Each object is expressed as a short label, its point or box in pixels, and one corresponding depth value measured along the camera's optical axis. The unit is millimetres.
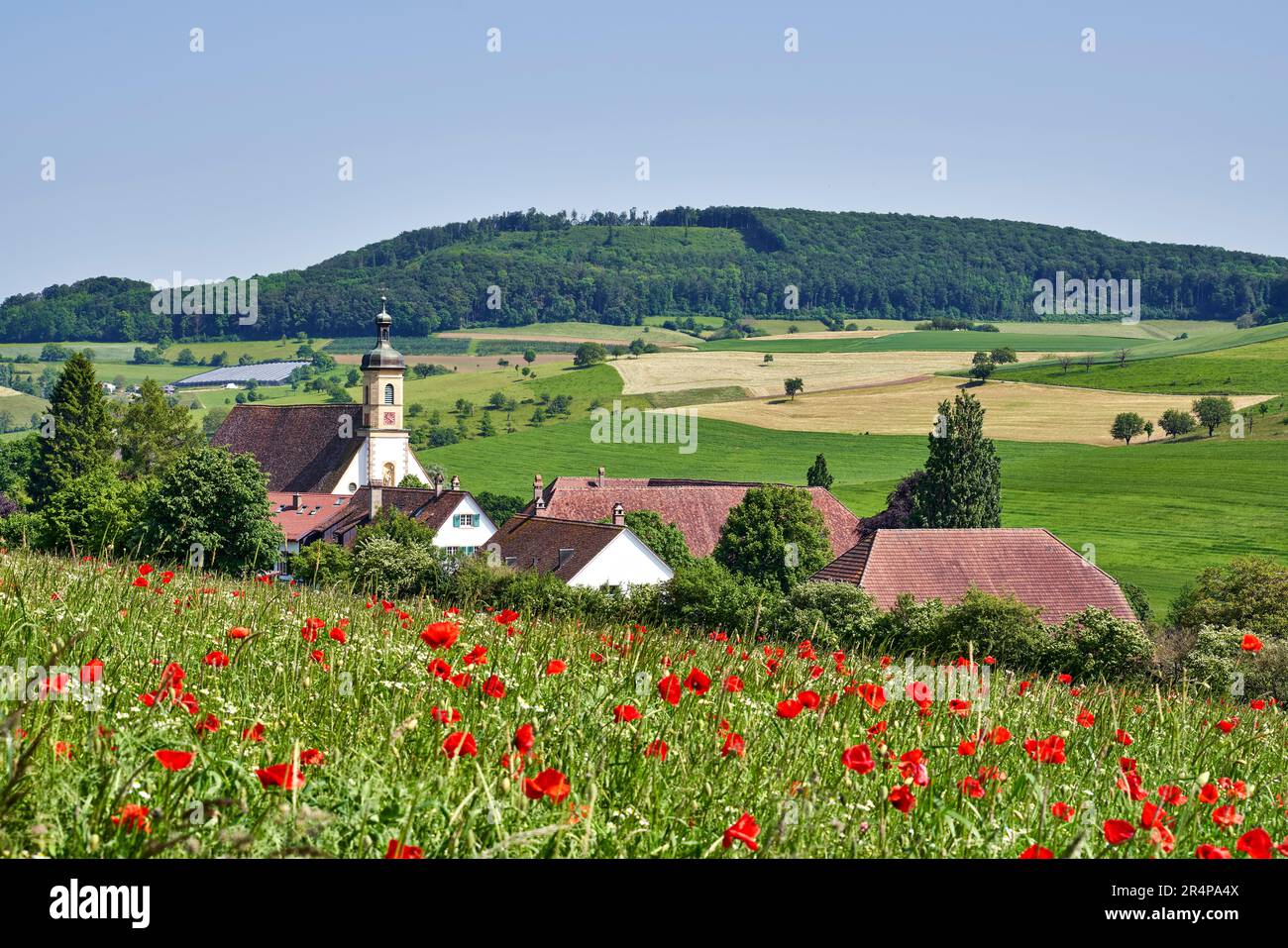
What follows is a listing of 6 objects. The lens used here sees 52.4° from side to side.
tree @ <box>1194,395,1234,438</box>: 100188
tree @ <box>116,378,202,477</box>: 86062
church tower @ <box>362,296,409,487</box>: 96125
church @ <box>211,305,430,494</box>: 96188
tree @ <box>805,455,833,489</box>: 90562
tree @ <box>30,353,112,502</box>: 83500
